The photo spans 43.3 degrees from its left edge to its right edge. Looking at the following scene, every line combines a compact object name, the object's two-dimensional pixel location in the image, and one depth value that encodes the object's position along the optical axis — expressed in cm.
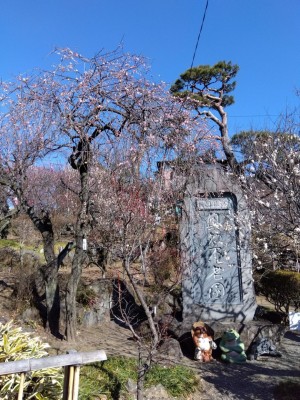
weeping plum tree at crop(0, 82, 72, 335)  664
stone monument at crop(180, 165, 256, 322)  777
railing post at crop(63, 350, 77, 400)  276
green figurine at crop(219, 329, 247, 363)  663
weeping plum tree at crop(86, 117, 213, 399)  497
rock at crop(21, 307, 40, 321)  738
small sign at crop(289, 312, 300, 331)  798
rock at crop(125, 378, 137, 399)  452
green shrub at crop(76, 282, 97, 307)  836
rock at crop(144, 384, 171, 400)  462
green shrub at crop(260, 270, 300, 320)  859
